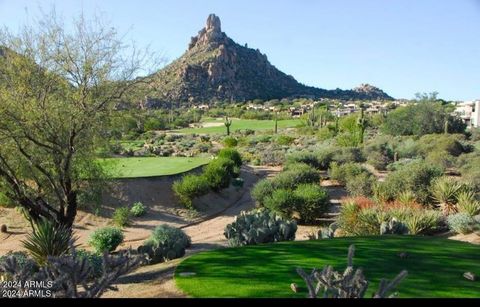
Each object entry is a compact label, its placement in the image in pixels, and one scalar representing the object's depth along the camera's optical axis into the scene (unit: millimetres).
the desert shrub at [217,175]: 26797
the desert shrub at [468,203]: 18250
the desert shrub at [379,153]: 36197
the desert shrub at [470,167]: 23906
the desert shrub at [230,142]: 56062
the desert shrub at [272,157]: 42906
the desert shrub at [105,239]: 16047
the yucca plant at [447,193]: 20562
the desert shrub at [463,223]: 15760
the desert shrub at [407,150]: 39531
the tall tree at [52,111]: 12594
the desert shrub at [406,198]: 20062
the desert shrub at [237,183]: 30078
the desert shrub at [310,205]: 21047
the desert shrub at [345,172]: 29483
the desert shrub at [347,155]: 37250
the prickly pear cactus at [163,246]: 13289
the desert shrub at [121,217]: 20797
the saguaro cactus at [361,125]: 48125
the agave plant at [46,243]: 12040
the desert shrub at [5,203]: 20747
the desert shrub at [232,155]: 34781
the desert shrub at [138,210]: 22062
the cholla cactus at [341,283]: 4891
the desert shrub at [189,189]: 24219
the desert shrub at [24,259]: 11050
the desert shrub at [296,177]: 24841
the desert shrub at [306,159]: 36500
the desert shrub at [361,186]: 24938
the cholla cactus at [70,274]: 5539
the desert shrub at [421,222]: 16098
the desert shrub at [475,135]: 48656
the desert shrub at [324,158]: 37000
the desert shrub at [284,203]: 21281
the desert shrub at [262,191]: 24094
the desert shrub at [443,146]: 37988
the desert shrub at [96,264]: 11161
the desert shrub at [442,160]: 33278
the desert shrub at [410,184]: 22047
